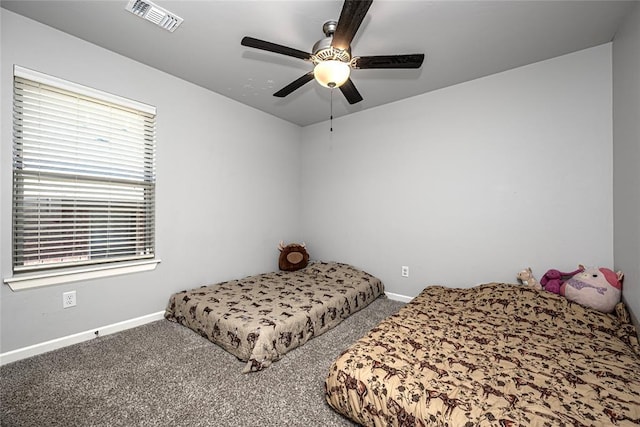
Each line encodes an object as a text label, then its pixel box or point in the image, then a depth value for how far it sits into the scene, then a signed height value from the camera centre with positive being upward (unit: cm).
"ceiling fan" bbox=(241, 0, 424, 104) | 160 +103
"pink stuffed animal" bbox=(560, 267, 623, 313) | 187 -54
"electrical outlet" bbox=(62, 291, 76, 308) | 204 -68
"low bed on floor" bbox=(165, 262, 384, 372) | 192 -84
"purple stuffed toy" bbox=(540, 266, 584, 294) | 215 -54
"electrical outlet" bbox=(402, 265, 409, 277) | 312 -67
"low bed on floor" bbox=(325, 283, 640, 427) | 106 -79
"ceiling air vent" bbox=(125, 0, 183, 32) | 177 +144
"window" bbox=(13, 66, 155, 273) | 190 +32
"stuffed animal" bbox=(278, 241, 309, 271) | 367 -62
